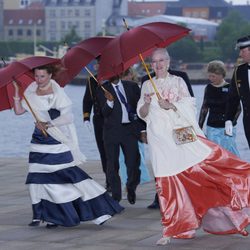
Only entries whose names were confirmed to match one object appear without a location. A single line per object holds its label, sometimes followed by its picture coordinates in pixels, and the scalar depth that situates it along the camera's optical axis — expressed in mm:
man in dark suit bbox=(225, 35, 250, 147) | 9531
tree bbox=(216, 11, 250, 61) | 120938
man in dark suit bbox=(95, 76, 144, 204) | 10648
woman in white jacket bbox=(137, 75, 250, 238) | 8586
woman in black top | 11953
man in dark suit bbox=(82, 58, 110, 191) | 11891
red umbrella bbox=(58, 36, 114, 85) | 10148
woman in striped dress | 9453
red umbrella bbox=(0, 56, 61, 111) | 9297
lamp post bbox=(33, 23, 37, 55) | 151212
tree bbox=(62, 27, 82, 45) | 136638
